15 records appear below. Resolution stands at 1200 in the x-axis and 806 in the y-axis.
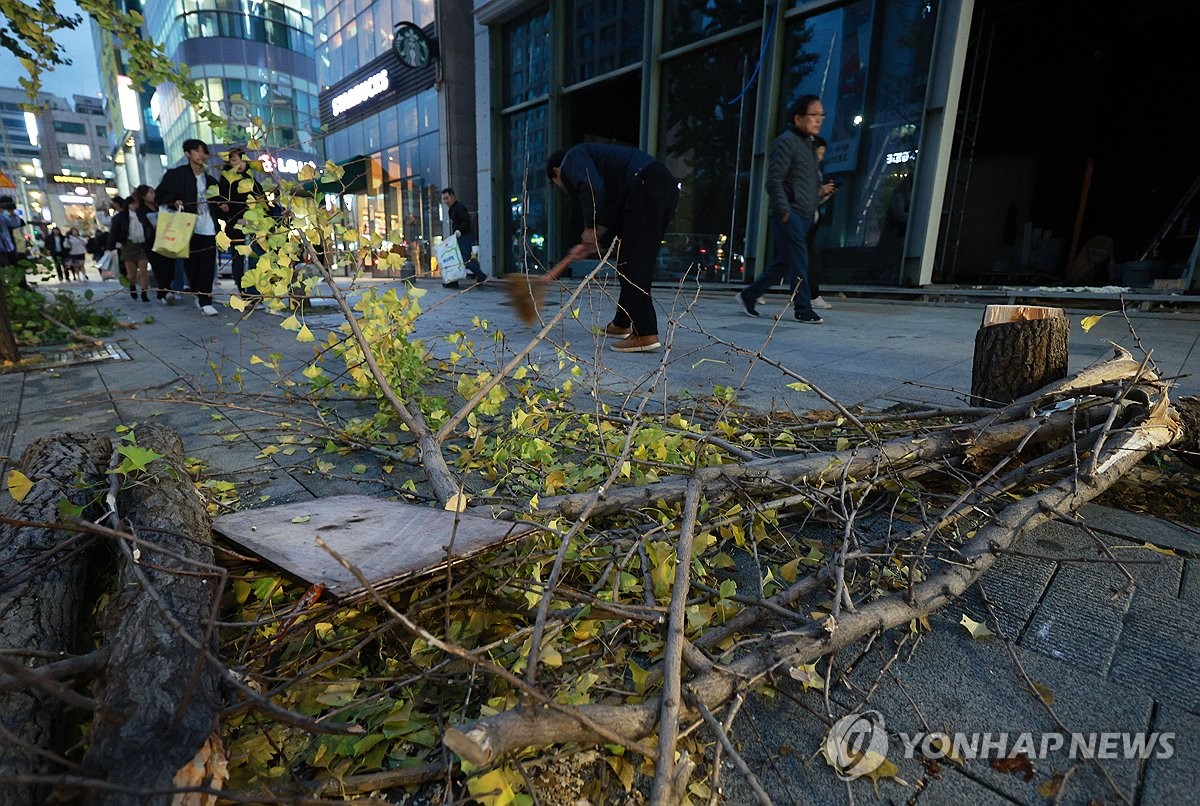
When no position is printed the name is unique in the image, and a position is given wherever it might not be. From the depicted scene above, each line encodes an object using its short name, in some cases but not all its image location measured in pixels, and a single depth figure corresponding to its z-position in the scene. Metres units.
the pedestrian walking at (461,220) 10.87
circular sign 14.89
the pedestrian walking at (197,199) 7.03
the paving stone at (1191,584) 1.45
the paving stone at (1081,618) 1.27
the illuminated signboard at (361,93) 17.45
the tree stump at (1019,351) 2.30
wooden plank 1.30
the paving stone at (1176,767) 0.94
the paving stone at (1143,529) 1.70
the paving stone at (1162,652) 1.16
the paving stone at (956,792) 0.94
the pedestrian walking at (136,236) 8.88
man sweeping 4.09
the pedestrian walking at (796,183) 5.59
